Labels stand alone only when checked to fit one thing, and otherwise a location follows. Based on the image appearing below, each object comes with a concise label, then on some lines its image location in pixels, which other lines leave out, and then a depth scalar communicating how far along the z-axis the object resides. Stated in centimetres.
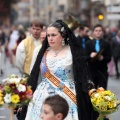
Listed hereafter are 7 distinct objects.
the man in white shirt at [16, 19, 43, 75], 1044
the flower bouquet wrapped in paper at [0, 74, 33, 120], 639
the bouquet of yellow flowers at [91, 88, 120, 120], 692
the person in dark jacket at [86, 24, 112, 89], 1191
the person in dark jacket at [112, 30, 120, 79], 2285
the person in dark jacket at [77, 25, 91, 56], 1856
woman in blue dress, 763
